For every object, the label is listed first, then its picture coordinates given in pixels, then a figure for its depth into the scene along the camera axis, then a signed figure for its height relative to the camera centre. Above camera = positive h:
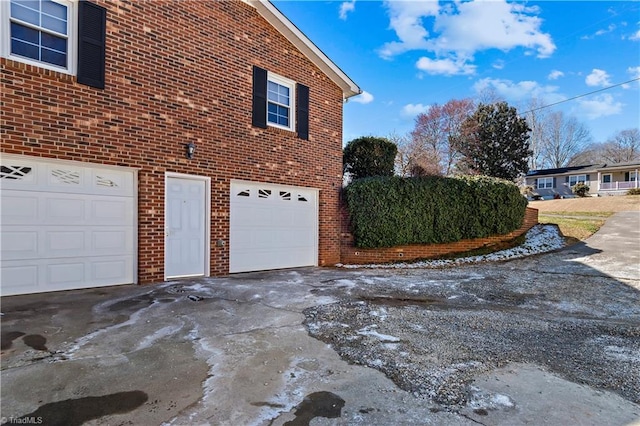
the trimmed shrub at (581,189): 29.66 +1.52
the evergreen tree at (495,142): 26.05 +4.86
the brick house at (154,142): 5.52 +1.14
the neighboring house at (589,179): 33.10 +2.99
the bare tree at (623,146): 45.66 +8.37
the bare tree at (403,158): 18.86 +2.55
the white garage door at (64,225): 5.40 -0.51
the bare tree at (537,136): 40.34 +8.68
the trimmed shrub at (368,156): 12.16 +1.67
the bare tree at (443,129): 24.78 +5.82
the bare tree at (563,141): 42.78 +8.37
